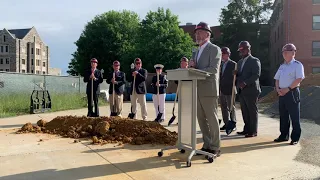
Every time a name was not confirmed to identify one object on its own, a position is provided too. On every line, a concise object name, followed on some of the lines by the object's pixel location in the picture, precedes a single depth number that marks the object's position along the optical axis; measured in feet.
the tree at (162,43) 148.77
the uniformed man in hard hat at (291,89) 23.03
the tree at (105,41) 166.40
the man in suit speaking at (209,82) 18.08
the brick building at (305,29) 128.98
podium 17.16
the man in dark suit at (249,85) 25.52
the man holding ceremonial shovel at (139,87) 34.91
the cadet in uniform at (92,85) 35.60
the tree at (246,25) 151.84
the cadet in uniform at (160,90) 35.53
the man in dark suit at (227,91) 27.76
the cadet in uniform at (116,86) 35.35
